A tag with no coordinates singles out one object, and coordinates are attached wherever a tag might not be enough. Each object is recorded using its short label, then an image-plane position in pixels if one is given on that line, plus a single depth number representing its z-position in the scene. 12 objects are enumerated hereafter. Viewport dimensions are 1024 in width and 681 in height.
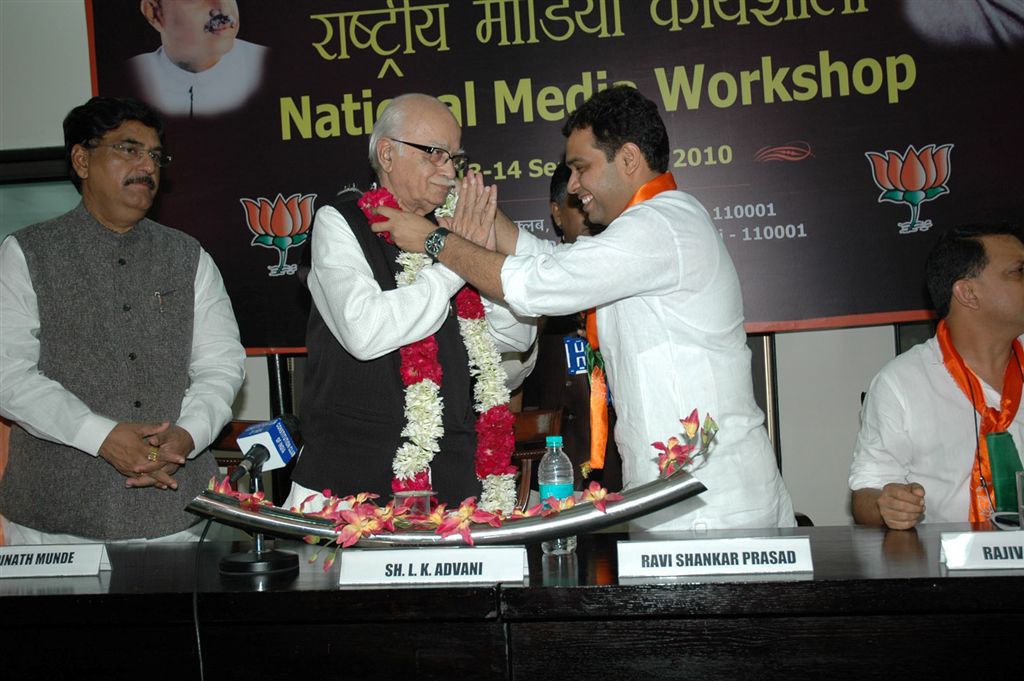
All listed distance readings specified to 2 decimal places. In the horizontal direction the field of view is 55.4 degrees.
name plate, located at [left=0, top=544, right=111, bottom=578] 1.99
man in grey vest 2.68
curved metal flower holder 1.81
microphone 1.97
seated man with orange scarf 2.73
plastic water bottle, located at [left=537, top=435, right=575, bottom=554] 2.01
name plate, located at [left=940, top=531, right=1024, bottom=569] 1.68
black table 1.61
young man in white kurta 2.28
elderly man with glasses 2.30
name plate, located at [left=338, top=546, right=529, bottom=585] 1.73
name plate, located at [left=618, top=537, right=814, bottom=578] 1.70
